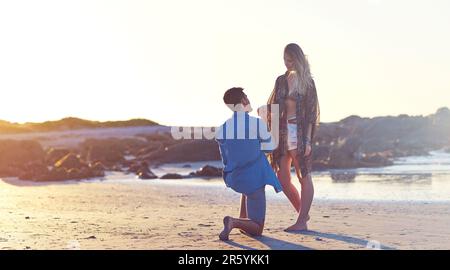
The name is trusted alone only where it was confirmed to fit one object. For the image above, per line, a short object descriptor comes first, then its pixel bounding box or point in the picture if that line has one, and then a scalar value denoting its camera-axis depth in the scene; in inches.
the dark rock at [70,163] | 734.6
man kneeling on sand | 279.4
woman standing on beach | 298.7
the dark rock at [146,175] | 658.8
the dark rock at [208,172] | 678.5
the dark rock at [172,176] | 652.7
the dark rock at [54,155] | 829.2
